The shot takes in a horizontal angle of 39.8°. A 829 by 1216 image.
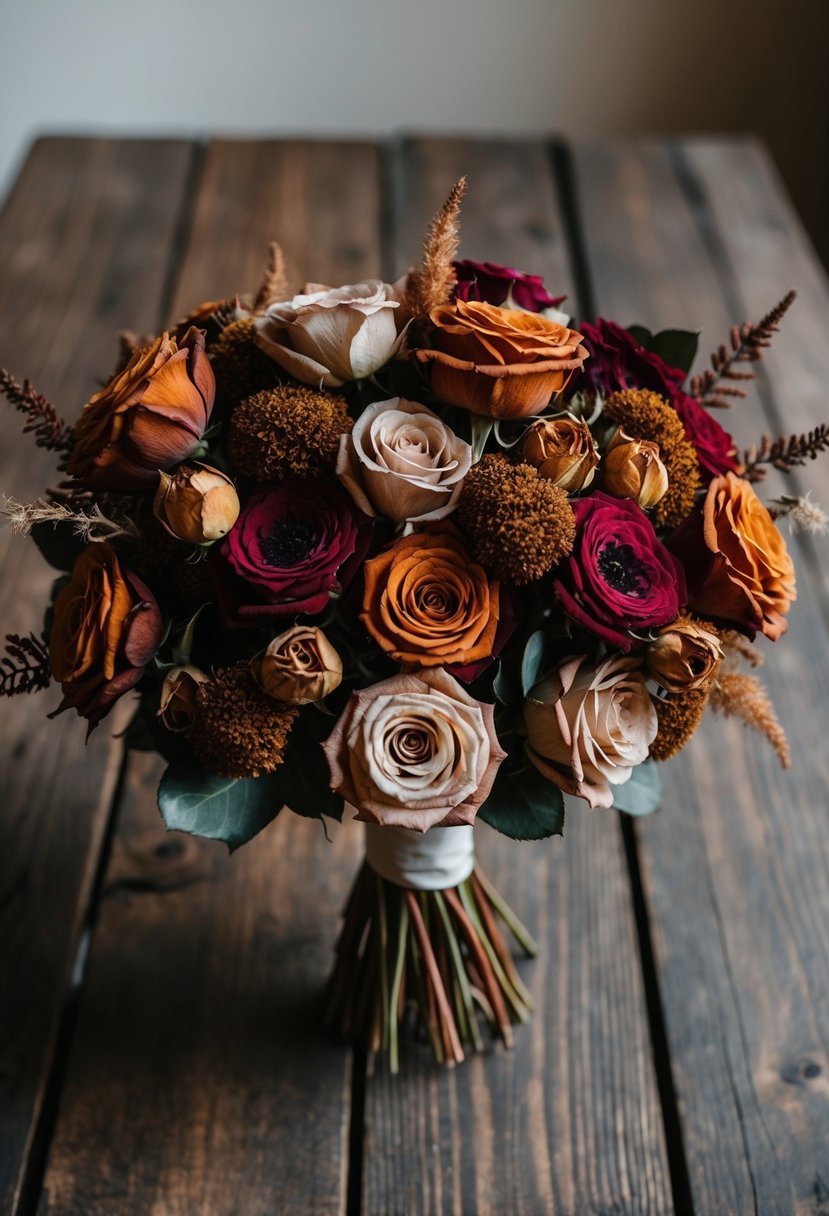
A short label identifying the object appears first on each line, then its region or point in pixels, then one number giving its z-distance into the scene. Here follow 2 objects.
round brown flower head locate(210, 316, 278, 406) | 0.64
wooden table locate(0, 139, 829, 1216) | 0.72
